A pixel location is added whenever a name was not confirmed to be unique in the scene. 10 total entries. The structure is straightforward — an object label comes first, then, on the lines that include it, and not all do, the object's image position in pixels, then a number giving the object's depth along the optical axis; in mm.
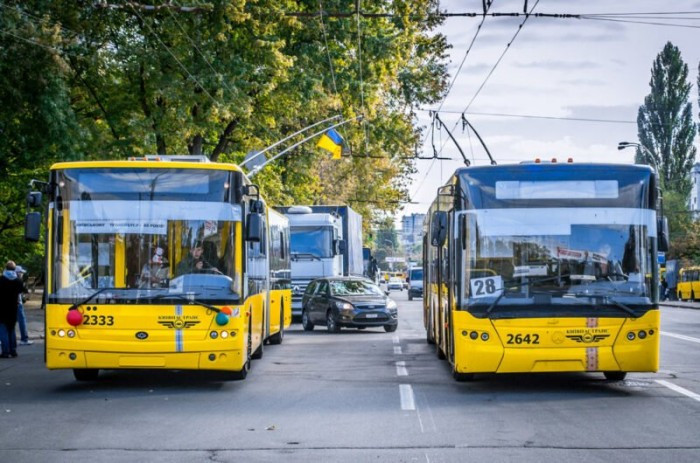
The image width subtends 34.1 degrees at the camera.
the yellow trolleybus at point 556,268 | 13273
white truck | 35531
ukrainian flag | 37812
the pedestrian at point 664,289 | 80438
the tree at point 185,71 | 27141
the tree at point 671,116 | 82375
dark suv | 28266
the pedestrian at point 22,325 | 22688
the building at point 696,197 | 113331
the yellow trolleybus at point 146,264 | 13898
